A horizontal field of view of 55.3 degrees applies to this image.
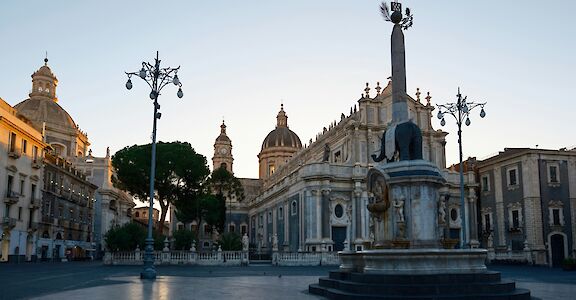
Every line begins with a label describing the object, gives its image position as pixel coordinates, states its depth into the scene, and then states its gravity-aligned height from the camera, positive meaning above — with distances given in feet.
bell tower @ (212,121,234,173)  310.65 +43.22
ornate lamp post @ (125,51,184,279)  73.20 +18.98
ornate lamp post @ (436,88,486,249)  95.81 +20.71
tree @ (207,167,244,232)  206.80 +16.77
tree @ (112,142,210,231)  169.27 +18.24
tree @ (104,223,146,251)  141.18 -2.26
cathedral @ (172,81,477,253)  164.45 +13.73
